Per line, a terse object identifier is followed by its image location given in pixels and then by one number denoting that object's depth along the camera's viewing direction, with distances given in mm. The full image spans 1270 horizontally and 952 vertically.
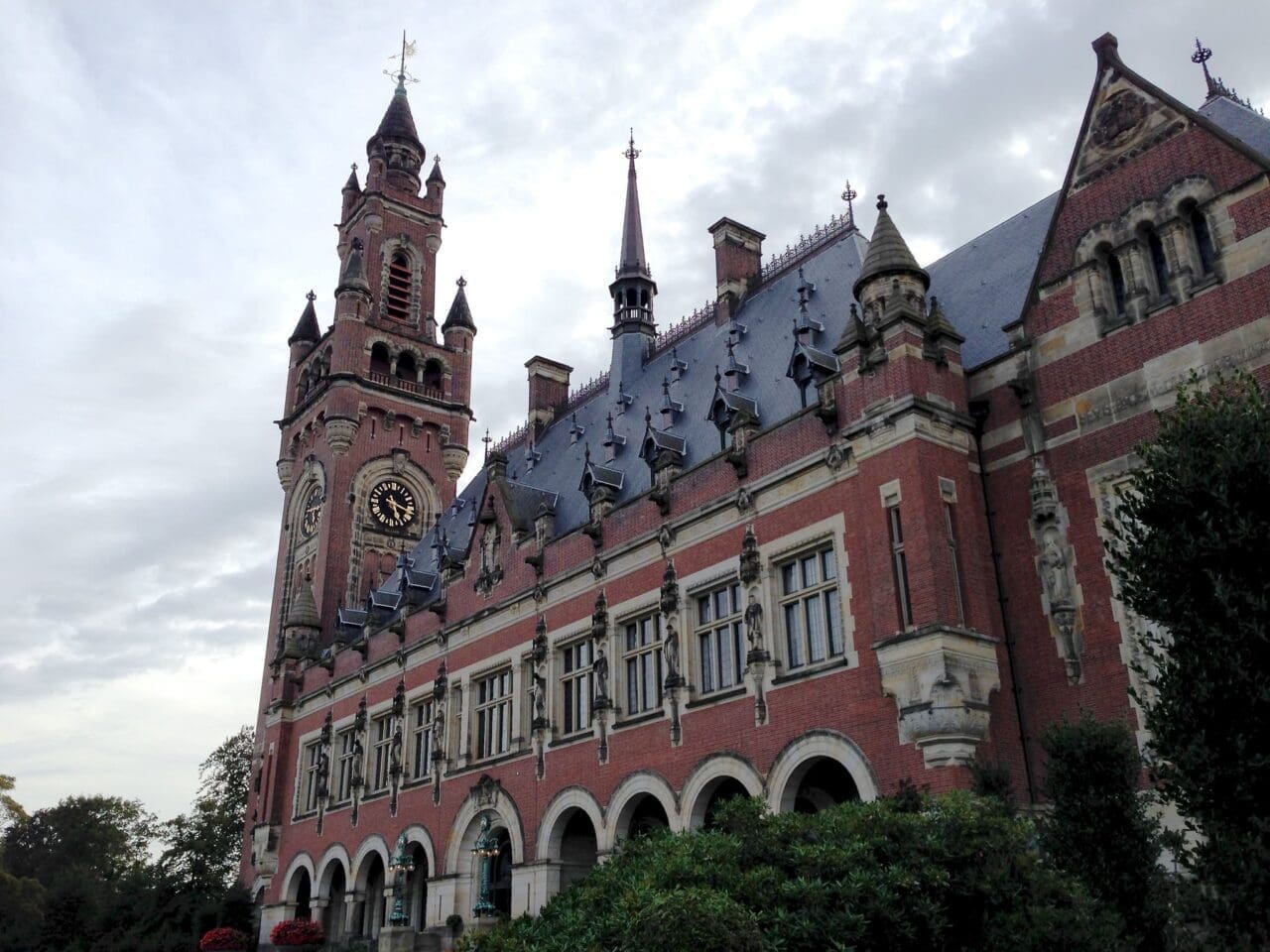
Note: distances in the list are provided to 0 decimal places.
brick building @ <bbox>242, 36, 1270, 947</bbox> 19547
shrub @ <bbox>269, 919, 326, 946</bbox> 35375
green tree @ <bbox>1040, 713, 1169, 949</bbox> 13133
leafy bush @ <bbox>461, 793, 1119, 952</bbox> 10773
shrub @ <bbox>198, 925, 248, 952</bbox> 37094
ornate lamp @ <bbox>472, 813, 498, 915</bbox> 29547
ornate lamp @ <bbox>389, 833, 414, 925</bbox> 32656
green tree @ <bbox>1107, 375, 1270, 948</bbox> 11078
